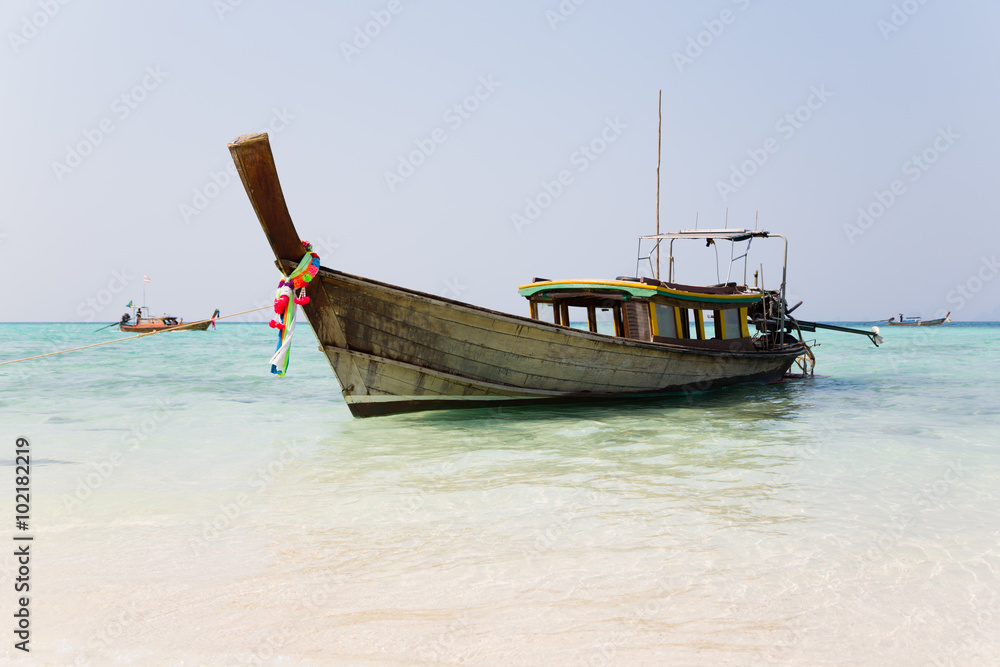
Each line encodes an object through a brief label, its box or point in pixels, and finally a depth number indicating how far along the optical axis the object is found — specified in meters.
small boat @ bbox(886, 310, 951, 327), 78.50
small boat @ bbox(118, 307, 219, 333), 51.62
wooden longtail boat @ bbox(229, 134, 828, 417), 8.60
